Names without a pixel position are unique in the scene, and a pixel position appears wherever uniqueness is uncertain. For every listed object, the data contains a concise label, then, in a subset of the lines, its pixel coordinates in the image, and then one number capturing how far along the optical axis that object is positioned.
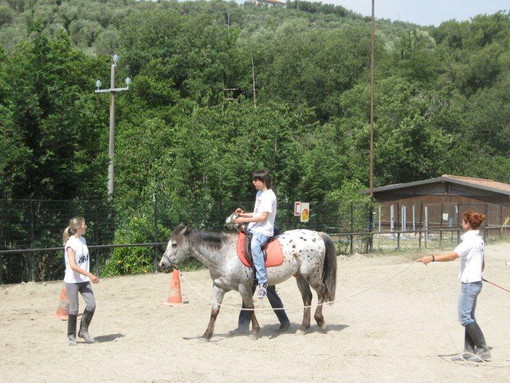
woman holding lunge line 9.14
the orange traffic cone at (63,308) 12.53
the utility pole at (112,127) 28.88
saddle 11.04
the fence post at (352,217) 27.89
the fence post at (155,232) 20.84
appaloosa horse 11.03
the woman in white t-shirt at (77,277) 10.13
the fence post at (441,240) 31.86
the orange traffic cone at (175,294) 14.18
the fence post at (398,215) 45.01
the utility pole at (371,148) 33.69
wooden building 41.16
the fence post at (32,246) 17.61
